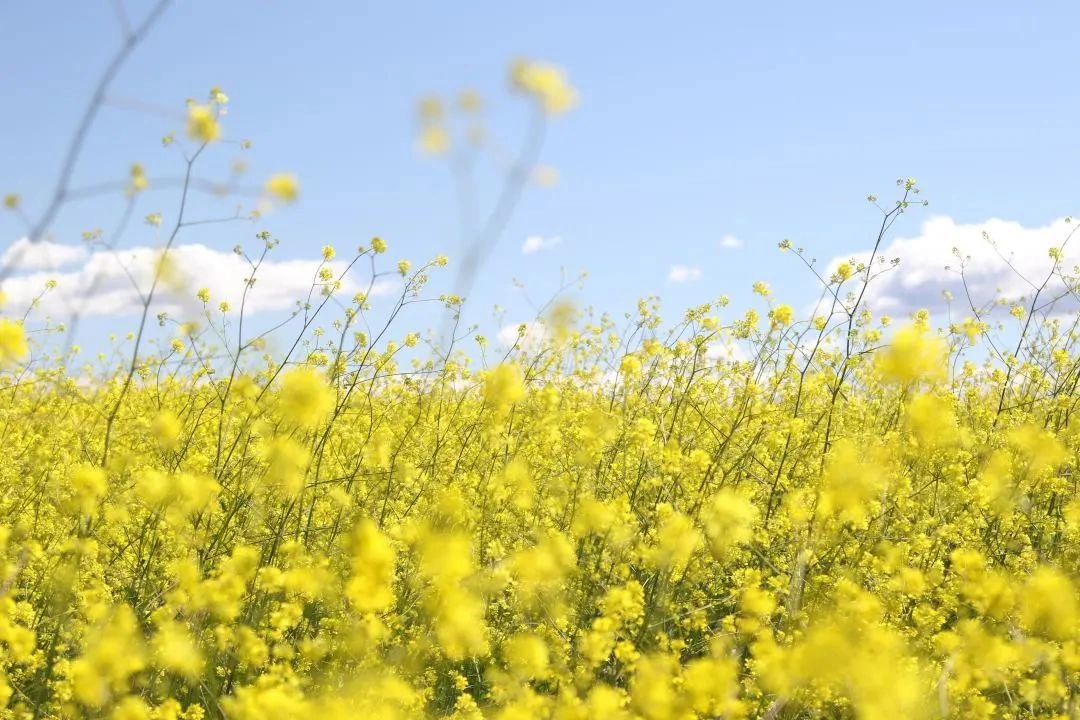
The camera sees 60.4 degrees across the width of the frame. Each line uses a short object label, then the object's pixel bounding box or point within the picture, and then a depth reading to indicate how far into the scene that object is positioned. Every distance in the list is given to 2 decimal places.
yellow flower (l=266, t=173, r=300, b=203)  2.69
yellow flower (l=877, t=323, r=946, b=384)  2.88
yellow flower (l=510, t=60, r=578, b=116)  2.52
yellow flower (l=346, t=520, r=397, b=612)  2.19
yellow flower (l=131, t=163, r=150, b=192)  2.47
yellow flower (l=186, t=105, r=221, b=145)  2.66
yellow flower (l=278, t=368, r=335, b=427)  3.05
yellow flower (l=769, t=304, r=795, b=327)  5.32
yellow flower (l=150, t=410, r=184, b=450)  3.33
